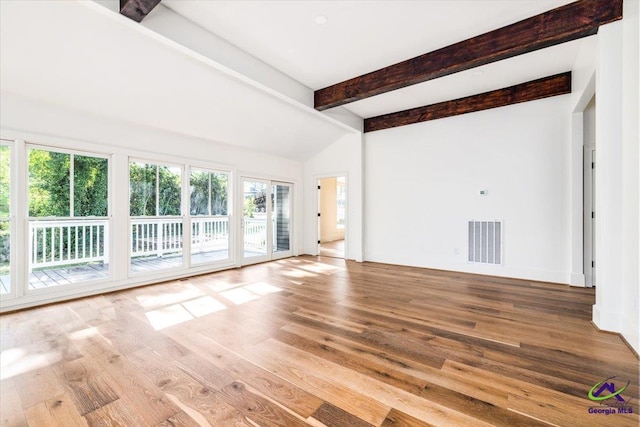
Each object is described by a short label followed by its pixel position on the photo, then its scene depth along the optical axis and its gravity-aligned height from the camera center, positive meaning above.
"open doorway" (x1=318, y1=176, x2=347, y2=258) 9.92 -0.08
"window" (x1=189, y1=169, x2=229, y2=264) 5.04 -0.07
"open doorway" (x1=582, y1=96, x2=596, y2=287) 4.00 +0.26
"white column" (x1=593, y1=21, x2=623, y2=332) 2.51 +0.30
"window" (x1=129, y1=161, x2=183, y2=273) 4.27 -0.07
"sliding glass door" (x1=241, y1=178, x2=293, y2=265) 6.03 -0.21
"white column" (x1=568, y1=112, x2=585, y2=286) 4.00 +0.12
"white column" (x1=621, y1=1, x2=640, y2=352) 2.24 +0.31
